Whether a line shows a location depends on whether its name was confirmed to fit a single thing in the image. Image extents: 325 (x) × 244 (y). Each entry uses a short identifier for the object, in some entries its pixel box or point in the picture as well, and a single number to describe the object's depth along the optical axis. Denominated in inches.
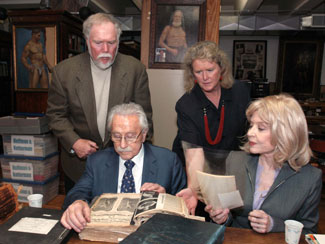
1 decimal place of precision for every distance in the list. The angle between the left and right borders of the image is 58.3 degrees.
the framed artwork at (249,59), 401.1
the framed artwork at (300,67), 390.6
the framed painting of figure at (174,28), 115.6
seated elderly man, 64.2
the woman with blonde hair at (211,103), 77.2
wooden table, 44.6
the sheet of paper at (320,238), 44.1
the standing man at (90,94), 80.9
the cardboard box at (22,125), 127.2
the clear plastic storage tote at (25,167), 133.1
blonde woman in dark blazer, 55.4
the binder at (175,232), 33.7
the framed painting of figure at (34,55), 147.0
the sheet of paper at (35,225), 42.8
